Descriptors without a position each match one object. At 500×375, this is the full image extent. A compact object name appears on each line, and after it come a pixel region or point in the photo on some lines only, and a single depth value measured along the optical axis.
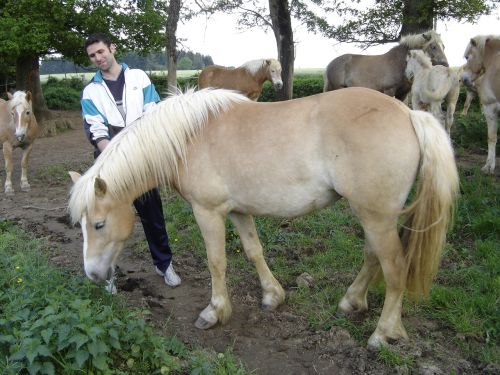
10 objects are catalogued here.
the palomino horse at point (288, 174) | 2.49
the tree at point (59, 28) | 11.12
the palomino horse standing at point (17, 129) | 7.08
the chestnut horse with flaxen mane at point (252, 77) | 10.97
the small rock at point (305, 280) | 3.57
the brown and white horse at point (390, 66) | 8.41
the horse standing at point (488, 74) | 6.18
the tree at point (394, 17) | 10.38
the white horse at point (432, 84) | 7.59
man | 3.38
